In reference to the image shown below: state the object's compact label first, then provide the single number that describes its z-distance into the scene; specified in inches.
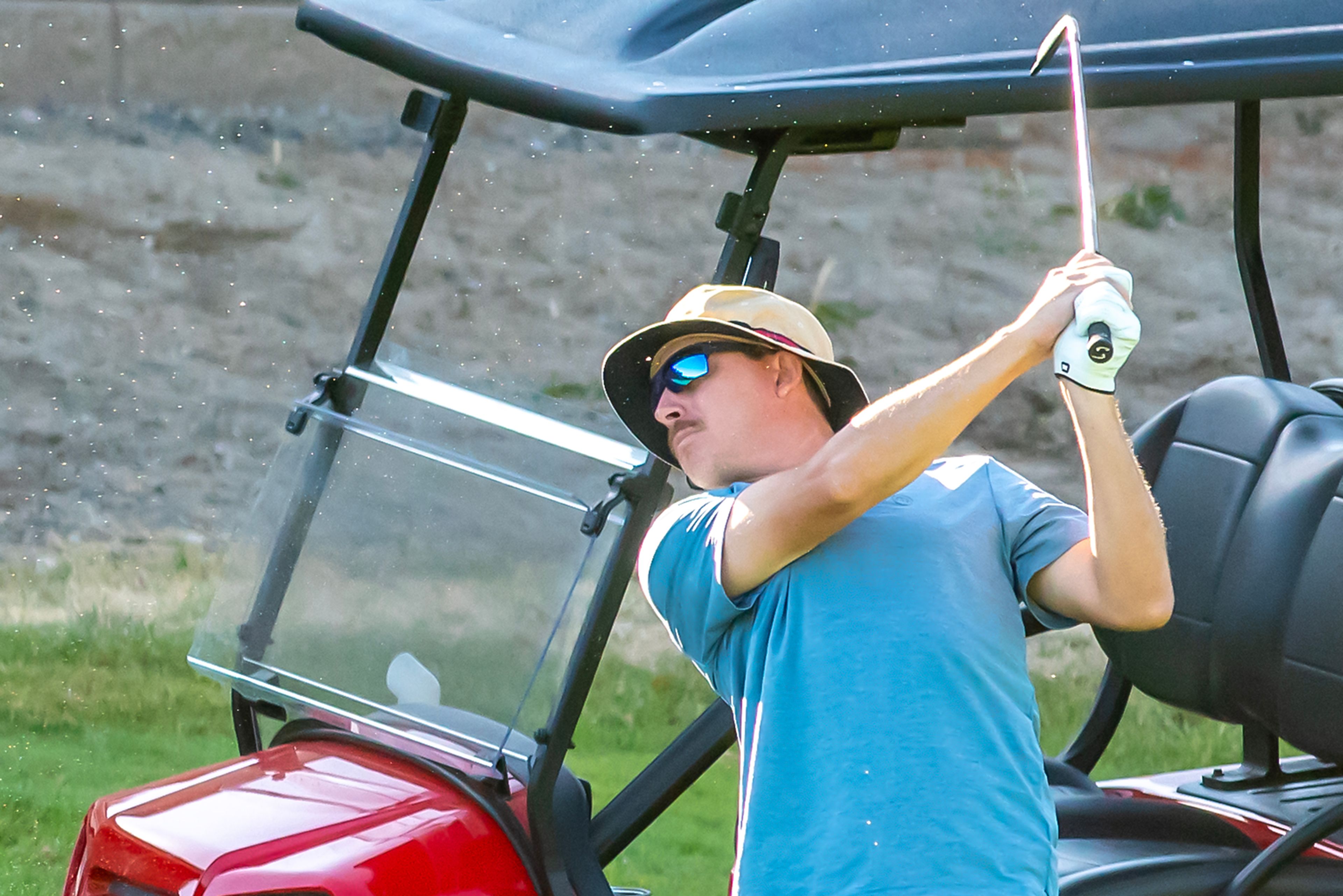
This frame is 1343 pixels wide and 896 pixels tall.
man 601.8
